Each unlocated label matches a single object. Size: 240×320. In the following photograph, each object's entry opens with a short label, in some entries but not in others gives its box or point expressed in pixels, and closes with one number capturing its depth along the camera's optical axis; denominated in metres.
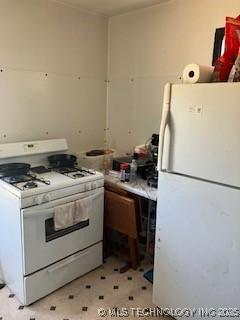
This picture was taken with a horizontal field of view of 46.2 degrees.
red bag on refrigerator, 1.65
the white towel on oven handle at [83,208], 2.19
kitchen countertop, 2.18
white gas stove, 1.96
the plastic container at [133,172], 2.46
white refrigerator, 1.47
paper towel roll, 1.64
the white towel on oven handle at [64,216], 2.07
